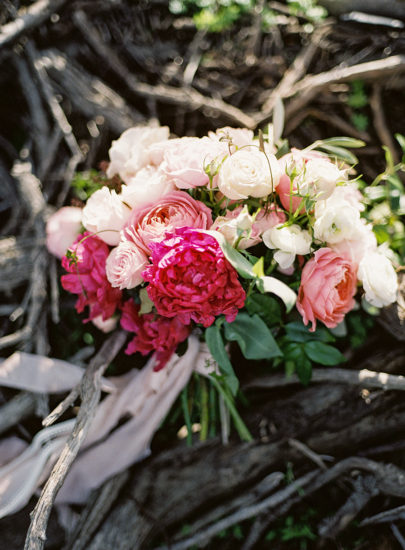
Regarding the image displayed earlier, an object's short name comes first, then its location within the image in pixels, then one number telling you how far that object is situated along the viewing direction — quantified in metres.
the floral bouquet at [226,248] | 0.39
